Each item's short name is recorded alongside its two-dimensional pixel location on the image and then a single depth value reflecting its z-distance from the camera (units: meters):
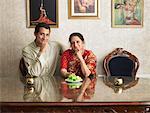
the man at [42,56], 3.61
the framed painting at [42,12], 4.25
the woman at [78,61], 3.50
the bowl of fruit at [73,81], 3.04
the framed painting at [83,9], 4.26
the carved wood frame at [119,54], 4.12
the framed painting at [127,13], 4.24
